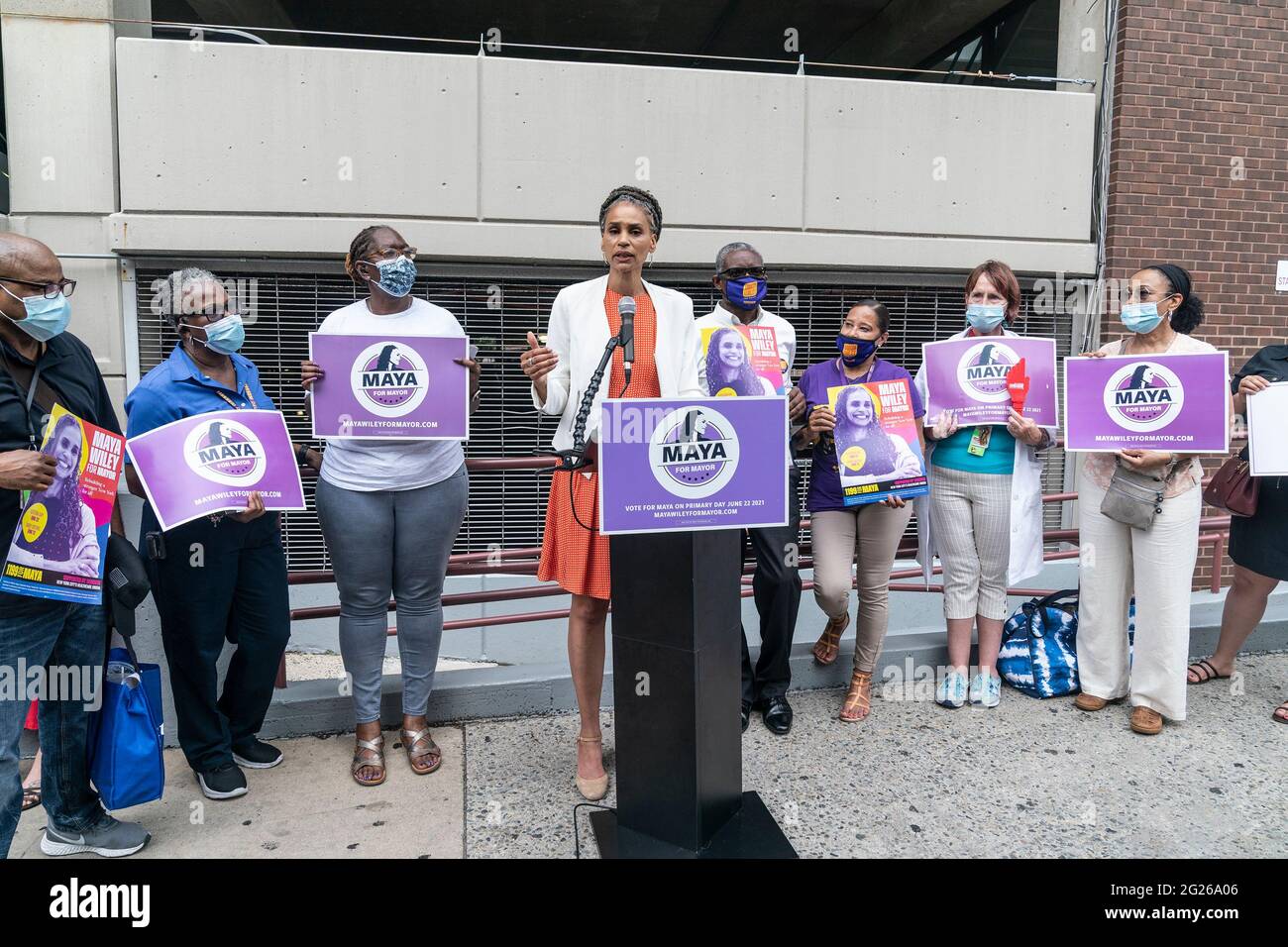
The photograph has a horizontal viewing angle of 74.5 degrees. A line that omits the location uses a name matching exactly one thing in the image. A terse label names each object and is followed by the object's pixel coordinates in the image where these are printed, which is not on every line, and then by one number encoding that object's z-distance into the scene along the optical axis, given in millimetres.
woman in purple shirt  4371
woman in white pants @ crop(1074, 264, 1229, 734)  4312
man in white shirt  4191
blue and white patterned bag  4797
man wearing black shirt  2748
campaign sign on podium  2699
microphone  2988
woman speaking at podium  3406
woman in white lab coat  4508
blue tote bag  3172
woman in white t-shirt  3699
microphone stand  3062
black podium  2984
